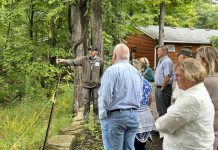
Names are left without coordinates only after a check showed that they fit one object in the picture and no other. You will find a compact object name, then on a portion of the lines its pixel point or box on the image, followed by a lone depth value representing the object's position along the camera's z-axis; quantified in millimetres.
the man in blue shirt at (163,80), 7121
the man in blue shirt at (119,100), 4566
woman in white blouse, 2744
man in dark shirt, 8008
